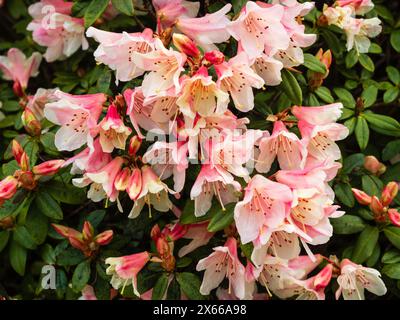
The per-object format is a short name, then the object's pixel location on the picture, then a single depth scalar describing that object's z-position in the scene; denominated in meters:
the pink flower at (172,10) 0.56
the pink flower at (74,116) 0.52
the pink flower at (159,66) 0.50
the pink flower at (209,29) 0.53
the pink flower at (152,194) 0.52
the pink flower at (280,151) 0.54
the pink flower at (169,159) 0.51
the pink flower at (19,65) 0.70
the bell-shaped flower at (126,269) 0.55
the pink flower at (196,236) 0.57
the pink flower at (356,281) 0.56
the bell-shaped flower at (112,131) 0.51
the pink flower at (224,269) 0.54
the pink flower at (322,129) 0.54
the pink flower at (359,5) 0.61
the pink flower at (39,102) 0.65
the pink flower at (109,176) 0.52
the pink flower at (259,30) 0.51
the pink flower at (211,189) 0.50
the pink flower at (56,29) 0.63
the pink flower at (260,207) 0.50
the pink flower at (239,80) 0.50
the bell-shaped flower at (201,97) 0.49
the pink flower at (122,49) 0.52
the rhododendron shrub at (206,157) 0.51
